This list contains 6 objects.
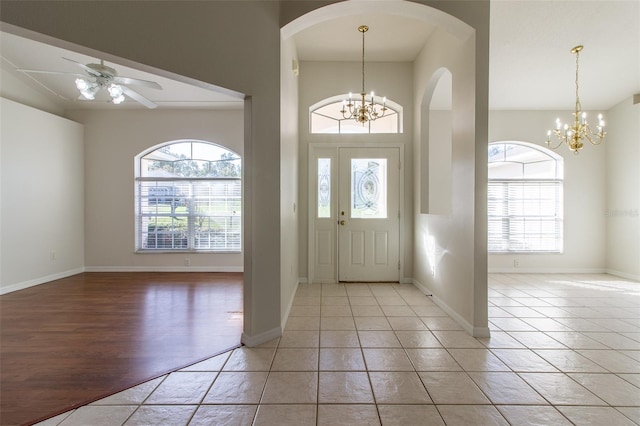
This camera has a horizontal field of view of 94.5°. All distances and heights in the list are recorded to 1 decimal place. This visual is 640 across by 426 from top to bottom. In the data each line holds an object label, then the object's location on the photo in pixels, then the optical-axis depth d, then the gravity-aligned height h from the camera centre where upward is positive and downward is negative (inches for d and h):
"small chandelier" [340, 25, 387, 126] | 155.3 +59.6
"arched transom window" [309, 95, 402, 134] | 197.5 +60.9
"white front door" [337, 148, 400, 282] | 194.4 -1.6
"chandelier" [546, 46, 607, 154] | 166.9 +46.2
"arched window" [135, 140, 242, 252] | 230.2 +11.2
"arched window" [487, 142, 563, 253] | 226.1 +10.7
